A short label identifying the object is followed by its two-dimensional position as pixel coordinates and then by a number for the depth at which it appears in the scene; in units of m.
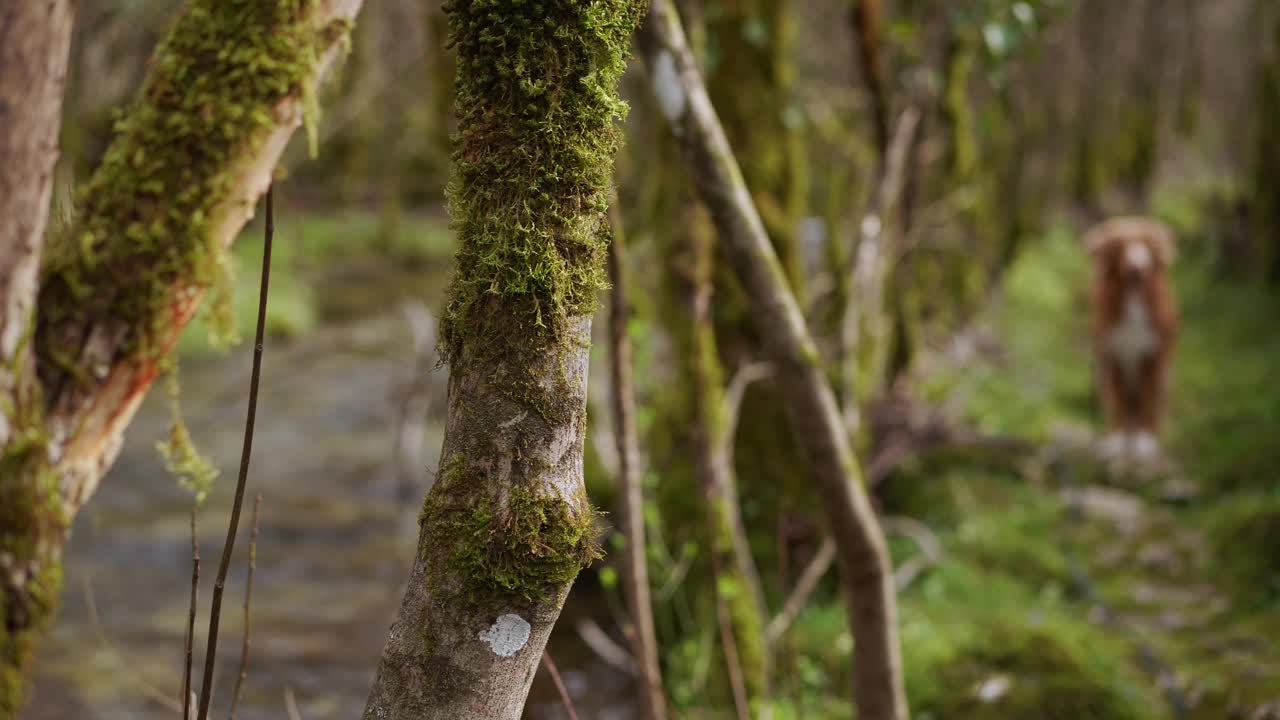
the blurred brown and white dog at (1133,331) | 8.62
